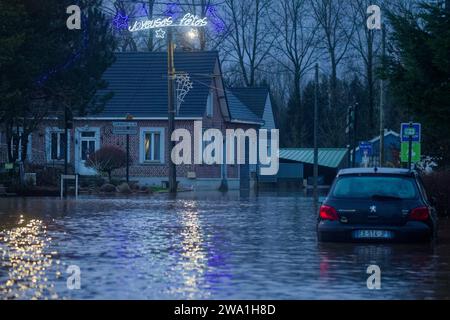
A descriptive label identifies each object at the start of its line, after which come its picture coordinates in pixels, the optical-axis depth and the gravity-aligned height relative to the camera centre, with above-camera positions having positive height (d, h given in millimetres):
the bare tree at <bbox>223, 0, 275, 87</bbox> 83062 +10578
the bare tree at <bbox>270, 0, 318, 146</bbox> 83312 +10076
